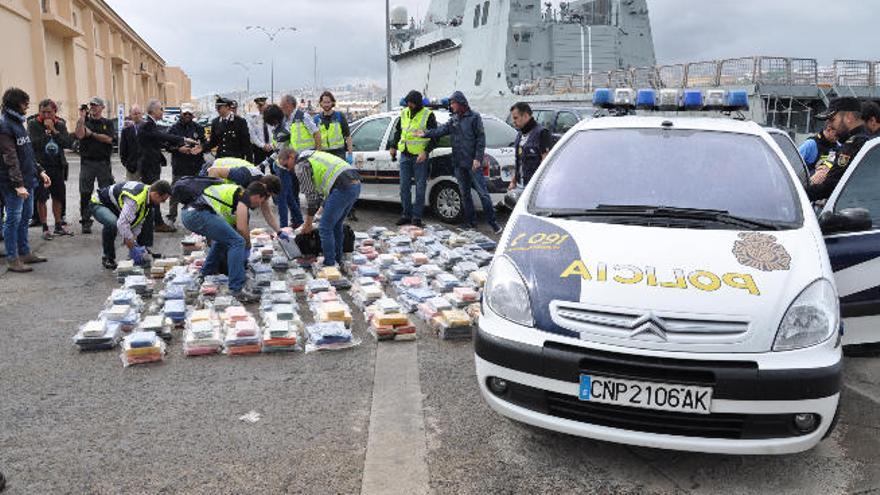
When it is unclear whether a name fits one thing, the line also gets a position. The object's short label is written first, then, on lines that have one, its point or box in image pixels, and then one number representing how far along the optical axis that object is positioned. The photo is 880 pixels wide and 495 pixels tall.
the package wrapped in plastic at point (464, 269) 6.61
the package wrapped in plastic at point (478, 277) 6.06
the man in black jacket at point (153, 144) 8.84
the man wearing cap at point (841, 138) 4.72
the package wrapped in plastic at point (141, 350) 4.41
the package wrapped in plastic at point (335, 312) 5.07
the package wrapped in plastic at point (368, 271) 6.53
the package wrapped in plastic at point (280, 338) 4.63
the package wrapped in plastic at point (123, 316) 5.01
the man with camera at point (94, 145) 8.55
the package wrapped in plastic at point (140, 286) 5.96
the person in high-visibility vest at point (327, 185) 6.25
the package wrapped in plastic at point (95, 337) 4.63
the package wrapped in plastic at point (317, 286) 5.90
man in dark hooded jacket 8.45
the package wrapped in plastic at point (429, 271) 6.51
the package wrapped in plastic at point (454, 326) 4.92
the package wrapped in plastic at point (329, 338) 4.70
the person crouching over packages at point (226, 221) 5.82
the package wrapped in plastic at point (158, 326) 4.85
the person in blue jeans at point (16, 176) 6.55
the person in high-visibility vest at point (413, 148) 8.80
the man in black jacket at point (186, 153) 9.16
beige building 22.08
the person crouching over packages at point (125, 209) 6.45
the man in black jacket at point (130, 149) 8.84
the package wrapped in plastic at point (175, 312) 5.16
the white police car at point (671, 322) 2.73
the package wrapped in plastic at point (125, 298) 5.41
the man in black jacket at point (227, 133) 9.34
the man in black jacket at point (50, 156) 8.38
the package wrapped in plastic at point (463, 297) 5.55
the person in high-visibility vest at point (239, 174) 6.15
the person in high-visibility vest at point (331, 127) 9.02
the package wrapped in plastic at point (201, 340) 4.59
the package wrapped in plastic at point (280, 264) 6.88
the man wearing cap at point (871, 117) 5.88
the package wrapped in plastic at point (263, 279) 6.19
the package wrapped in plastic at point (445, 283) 6.06
